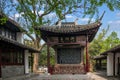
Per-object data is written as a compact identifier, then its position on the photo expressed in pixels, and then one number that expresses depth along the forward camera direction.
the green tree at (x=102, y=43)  23.79
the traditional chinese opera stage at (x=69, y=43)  11.06
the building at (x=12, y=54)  9.18
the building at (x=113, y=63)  11.45
